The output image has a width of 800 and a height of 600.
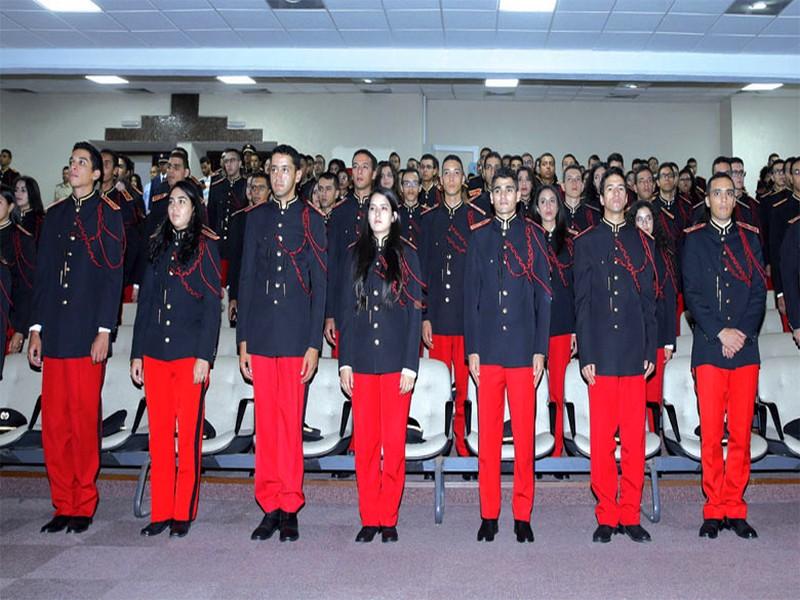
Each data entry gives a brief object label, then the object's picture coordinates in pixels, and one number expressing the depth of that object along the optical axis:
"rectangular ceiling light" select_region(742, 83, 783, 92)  12.77
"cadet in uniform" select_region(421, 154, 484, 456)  5.11
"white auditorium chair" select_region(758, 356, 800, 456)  4.59
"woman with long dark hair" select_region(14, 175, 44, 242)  5.67
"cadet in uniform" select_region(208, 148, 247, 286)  7.43
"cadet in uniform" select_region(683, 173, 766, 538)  3.95
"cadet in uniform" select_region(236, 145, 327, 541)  3.95
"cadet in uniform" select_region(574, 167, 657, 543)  3.90
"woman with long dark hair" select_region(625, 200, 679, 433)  4.83
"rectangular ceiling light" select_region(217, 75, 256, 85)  12.40
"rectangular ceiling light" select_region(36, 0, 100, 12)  7.30
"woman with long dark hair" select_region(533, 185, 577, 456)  4.92
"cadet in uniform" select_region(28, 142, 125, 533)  4.06
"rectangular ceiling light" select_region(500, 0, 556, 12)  7.02
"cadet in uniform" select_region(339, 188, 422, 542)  3.88
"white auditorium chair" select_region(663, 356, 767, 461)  4.47
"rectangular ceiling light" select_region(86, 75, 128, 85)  12.64
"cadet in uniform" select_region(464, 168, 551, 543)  3.90
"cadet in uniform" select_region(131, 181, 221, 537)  3.93
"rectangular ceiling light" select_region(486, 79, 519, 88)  12.48
